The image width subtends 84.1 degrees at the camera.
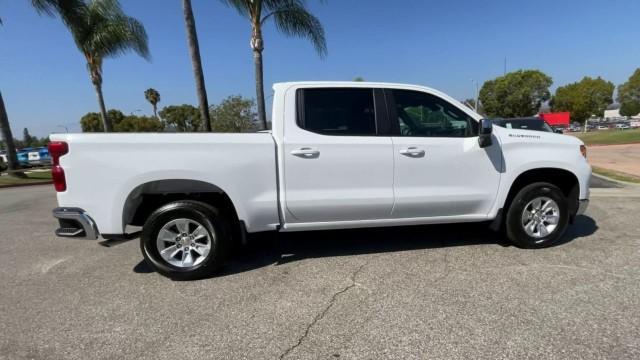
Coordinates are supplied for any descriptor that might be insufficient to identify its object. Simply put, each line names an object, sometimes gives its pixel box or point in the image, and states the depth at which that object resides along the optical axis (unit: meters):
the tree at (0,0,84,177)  13.65
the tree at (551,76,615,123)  63.56
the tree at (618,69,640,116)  67.25
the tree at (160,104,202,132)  54.25
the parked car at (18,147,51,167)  24.70
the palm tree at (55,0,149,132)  15.50
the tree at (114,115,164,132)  53.73
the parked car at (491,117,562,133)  11.01
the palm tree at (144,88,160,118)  61.12
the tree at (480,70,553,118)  55.66
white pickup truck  3.30
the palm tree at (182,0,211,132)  9.72
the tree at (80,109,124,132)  58.44
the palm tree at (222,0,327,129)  10.95
